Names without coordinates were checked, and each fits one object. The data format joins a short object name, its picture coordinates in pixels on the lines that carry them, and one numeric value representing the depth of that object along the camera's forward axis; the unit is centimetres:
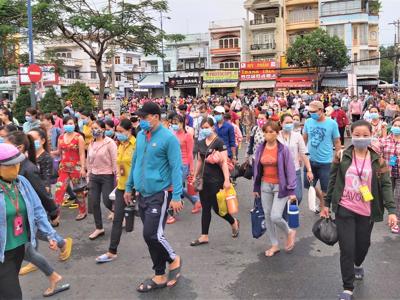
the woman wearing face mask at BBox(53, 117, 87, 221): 705
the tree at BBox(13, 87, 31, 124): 1948
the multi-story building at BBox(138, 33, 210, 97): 5660
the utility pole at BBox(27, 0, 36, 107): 1467
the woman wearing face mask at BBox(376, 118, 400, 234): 616
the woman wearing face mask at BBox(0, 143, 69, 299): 317
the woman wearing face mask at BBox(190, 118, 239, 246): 578
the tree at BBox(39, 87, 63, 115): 1872
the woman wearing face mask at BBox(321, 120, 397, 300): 401
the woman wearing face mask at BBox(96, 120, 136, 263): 526
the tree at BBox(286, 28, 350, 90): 4341
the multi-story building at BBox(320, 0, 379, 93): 4878
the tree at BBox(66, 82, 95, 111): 1966
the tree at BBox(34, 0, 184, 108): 1769
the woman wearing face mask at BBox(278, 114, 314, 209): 618
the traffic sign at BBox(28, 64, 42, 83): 1414
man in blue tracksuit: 432
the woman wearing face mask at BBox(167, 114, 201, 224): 734
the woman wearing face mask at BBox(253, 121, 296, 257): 515
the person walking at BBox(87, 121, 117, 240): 612
